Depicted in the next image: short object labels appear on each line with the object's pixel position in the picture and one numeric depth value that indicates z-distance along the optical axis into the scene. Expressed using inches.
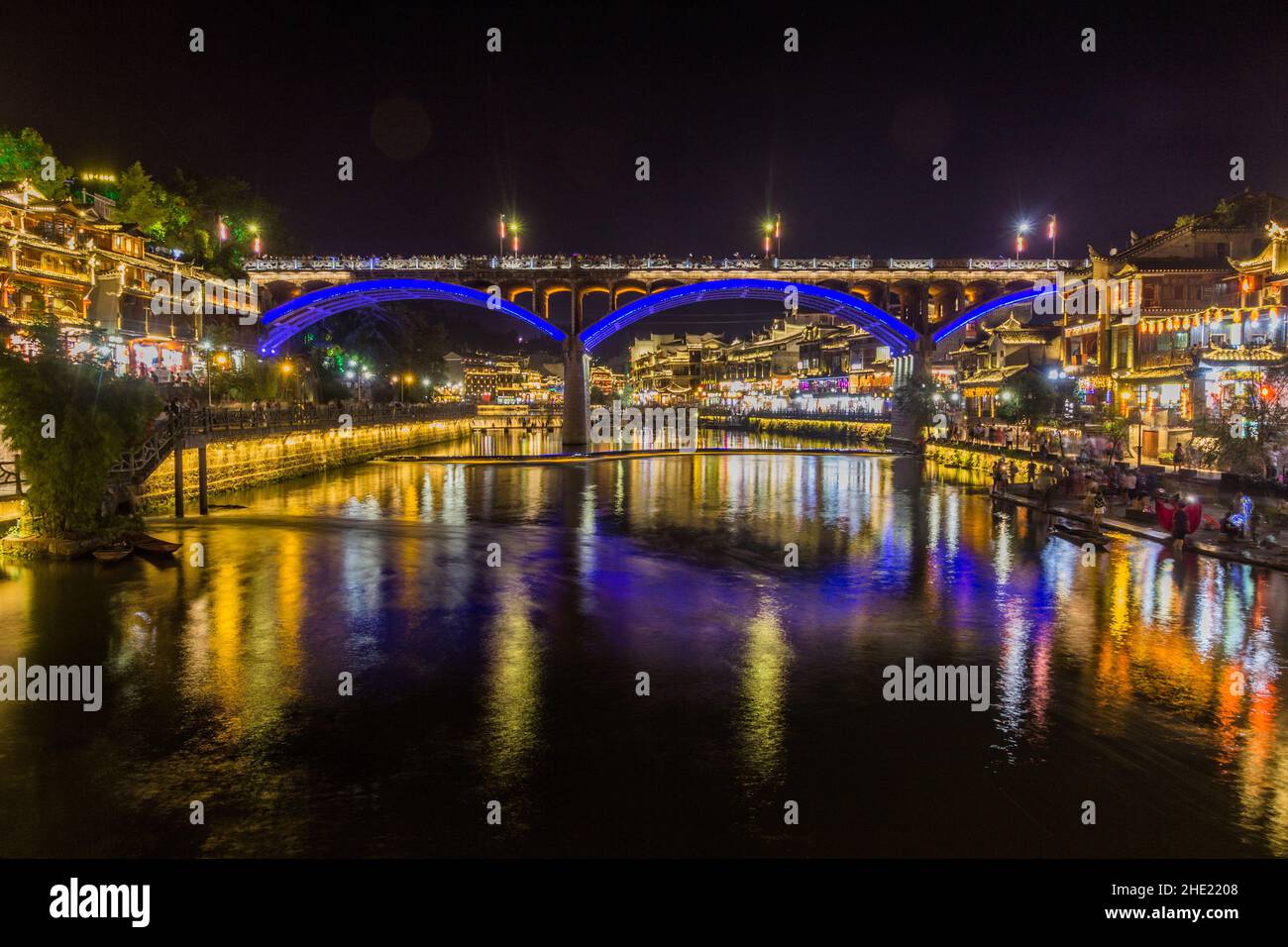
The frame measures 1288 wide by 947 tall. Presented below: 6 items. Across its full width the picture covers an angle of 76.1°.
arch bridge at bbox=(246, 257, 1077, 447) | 2613.2
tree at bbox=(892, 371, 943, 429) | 2448.3
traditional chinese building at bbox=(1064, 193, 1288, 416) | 1585.9
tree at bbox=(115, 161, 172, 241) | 2169.0
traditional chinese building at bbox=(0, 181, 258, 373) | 1475.1
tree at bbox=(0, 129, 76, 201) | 1822.6
